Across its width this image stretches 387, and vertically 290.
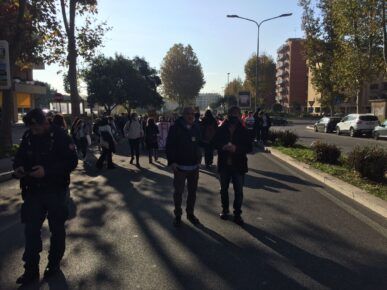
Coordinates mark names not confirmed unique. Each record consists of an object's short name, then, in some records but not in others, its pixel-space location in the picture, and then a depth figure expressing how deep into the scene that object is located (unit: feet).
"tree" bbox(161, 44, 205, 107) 327.06
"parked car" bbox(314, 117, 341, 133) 126.72
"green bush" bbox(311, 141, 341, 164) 43.04
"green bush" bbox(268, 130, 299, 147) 62.03
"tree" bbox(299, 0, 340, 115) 163.63
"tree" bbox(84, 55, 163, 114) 163.22
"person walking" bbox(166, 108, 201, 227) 21.90
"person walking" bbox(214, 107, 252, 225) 22.47
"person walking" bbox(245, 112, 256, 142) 67.28
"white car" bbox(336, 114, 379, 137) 104.88
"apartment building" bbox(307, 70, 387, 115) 267.53
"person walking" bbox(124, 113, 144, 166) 48.34
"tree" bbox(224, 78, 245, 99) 410.29
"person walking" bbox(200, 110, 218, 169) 39.85
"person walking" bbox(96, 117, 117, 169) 44.21
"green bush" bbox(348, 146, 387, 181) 32.68
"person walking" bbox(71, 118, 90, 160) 49.90
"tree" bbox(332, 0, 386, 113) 115.44
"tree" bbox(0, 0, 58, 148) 58.39
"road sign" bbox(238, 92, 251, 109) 119.14
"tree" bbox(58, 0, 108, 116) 82.44
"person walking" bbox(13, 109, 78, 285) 15.10
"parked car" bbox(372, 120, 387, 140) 91.09
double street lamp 127.13
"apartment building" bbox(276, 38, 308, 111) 402.93
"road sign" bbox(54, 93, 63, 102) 83.46
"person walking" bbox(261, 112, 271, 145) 70.03
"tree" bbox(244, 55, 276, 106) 351.87
